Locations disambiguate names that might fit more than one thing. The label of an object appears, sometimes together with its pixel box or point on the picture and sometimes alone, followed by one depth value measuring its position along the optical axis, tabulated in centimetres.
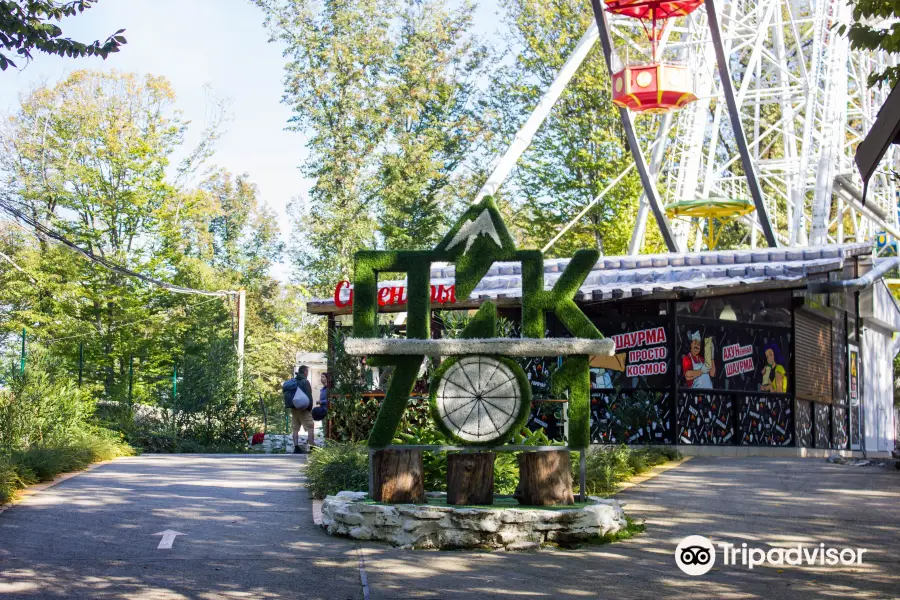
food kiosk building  1702
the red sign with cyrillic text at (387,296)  2073
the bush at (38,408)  1416
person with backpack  1862
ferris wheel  2206
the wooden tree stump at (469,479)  884
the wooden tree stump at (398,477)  885
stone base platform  841
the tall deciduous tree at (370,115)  3638
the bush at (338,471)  1081
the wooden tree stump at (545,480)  894
